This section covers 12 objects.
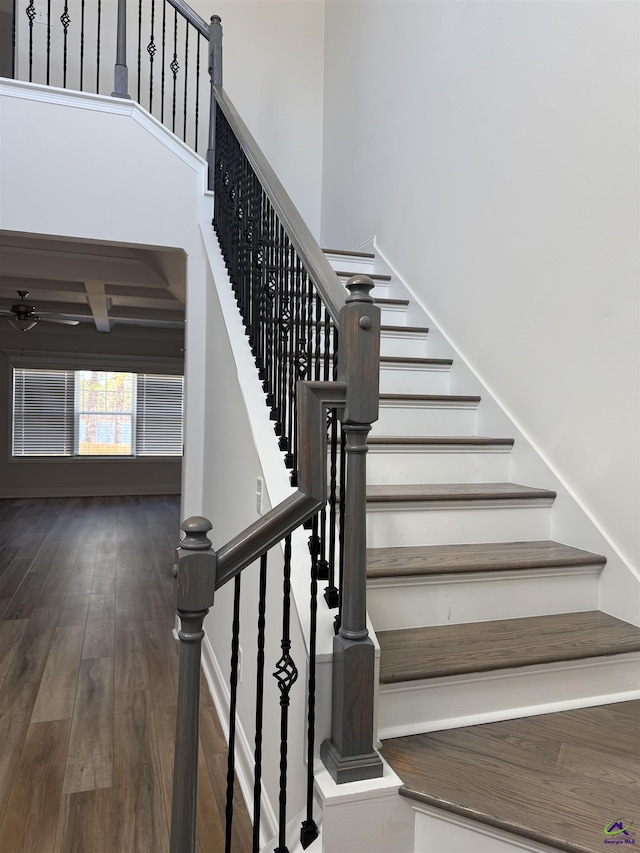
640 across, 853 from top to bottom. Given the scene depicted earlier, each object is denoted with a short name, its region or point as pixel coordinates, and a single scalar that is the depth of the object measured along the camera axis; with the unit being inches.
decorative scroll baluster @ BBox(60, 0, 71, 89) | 138.1
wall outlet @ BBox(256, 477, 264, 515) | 81.1
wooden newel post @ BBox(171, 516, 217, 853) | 46.1
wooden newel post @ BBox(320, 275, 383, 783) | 54.7
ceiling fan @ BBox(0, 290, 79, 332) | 261.4
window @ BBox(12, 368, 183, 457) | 367.2
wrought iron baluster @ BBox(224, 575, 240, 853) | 52.3
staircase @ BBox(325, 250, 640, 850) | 63.4
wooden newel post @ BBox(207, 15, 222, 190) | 141.5
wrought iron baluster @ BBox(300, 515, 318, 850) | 53.7
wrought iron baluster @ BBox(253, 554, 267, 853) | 53.1
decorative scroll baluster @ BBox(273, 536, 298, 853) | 53.4
